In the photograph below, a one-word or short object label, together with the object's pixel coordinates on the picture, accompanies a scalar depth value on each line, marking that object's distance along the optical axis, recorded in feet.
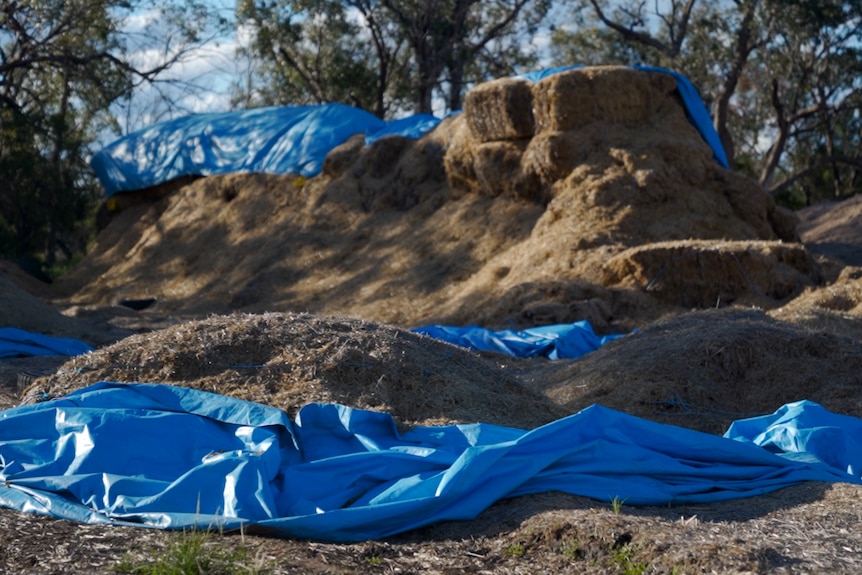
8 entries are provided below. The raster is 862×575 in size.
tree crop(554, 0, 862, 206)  67.72
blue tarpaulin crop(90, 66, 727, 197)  60.59
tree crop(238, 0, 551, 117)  74.95
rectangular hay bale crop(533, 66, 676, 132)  45.73
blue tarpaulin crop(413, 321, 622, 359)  33.22
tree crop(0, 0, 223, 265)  49.29
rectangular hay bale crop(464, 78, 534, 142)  47.62
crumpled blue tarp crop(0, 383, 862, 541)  13.23
